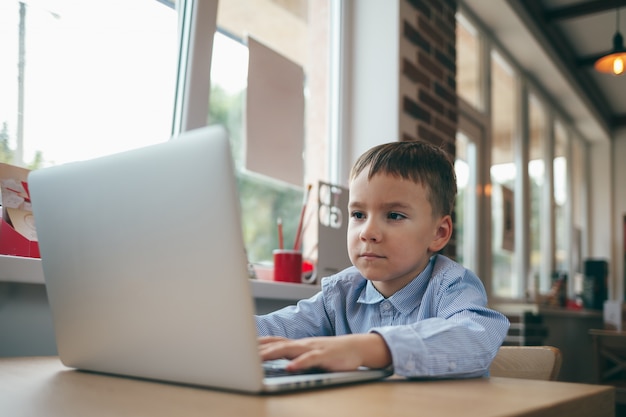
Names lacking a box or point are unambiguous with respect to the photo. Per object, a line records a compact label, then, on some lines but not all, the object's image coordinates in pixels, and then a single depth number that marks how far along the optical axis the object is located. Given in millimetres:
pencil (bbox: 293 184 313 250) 1995
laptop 577
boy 888
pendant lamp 3928
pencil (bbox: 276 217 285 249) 1992
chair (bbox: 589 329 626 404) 3242
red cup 1938
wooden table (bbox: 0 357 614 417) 540
